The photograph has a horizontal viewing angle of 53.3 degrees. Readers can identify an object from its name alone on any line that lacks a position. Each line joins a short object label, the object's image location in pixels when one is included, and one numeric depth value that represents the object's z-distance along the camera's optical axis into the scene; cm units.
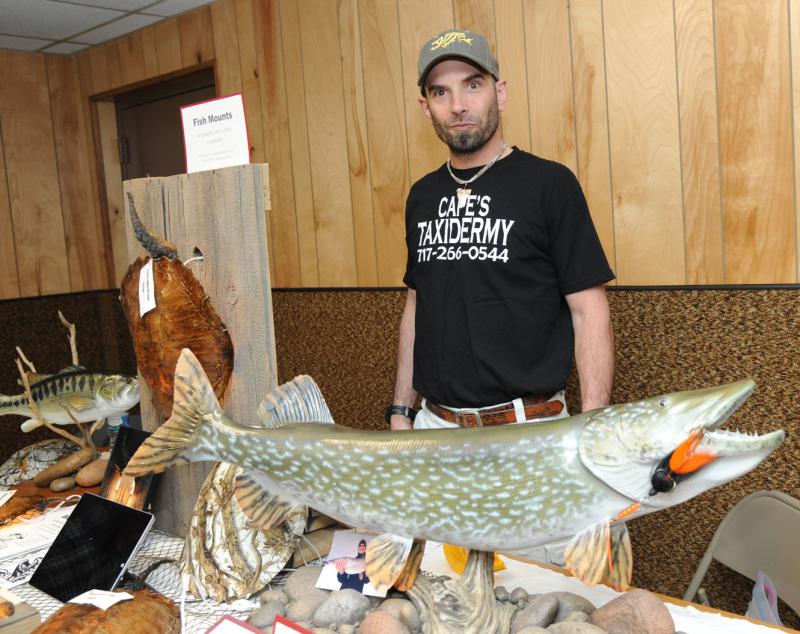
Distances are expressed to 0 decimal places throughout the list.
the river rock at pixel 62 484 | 209
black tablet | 144
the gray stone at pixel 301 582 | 133
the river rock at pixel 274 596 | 133
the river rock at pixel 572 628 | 106
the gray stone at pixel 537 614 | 112
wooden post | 155
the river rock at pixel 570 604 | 117
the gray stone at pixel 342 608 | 121
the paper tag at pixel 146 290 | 167
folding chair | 161
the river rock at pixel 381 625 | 111
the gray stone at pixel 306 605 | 125
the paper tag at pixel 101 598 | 123
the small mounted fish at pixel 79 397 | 210
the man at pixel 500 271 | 156
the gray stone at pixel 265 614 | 125
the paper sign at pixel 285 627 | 108
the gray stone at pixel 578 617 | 113
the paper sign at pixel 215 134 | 153
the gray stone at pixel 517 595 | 121
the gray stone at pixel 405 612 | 116
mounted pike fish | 84
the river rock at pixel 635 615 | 110
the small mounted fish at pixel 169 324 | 160
